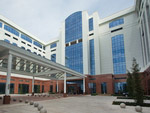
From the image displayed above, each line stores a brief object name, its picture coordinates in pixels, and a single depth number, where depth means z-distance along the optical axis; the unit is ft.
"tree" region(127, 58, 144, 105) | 42.14
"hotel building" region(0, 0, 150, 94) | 110.42
